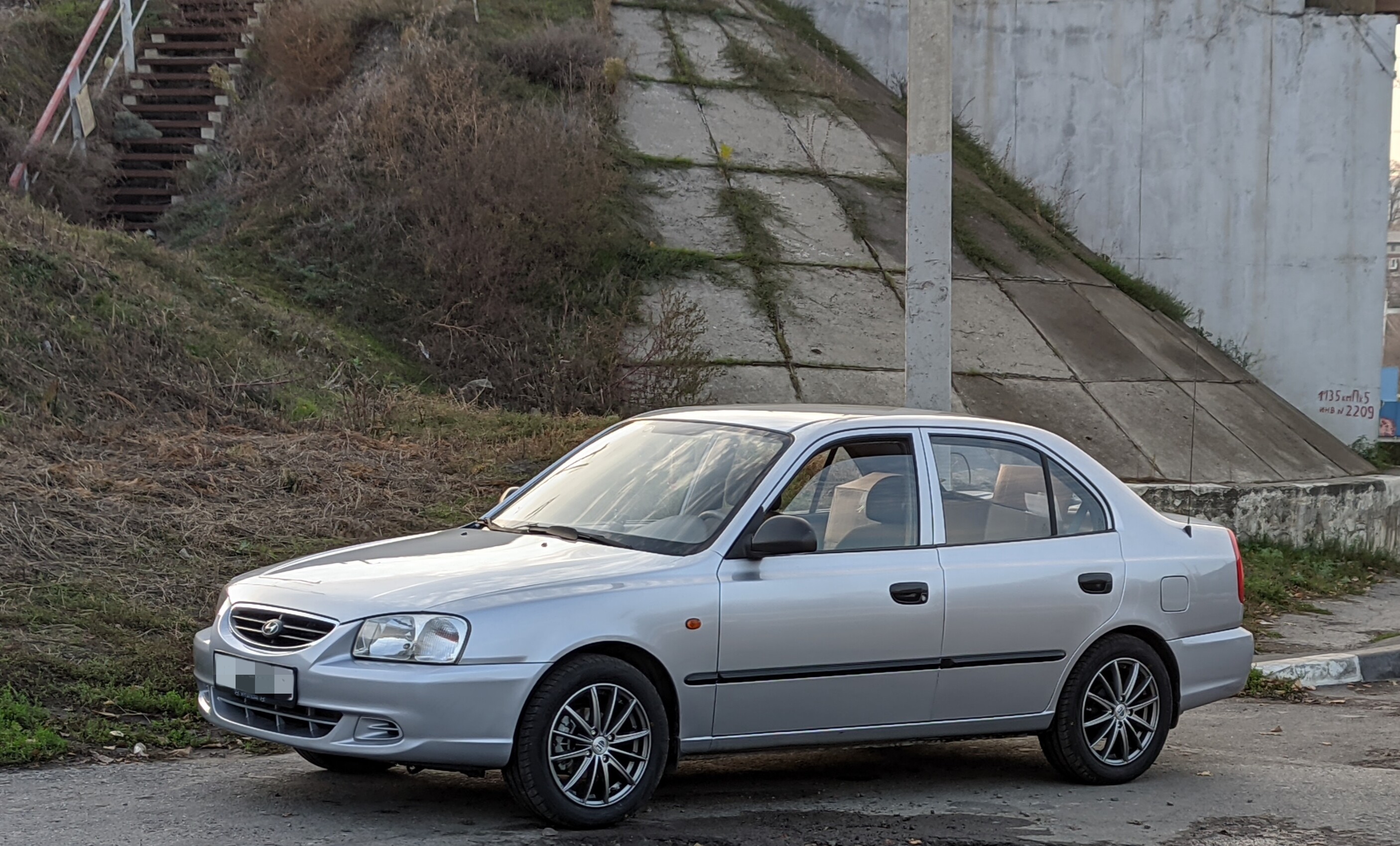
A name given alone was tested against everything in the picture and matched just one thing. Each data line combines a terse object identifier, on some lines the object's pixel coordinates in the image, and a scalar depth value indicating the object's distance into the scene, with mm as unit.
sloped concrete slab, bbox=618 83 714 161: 18703
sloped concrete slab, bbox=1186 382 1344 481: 16172
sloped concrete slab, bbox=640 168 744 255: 16953
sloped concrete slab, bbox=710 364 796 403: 14688
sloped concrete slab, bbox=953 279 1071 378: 16141
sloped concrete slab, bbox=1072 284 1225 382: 17406
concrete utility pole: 9133
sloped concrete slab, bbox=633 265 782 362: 15375
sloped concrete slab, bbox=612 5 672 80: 20609
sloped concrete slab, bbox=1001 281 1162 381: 16656
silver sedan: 5195
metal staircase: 18531
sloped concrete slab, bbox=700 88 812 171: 19141
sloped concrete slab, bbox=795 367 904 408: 14977
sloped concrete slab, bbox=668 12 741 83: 20938
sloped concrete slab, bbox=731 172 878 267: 17391
